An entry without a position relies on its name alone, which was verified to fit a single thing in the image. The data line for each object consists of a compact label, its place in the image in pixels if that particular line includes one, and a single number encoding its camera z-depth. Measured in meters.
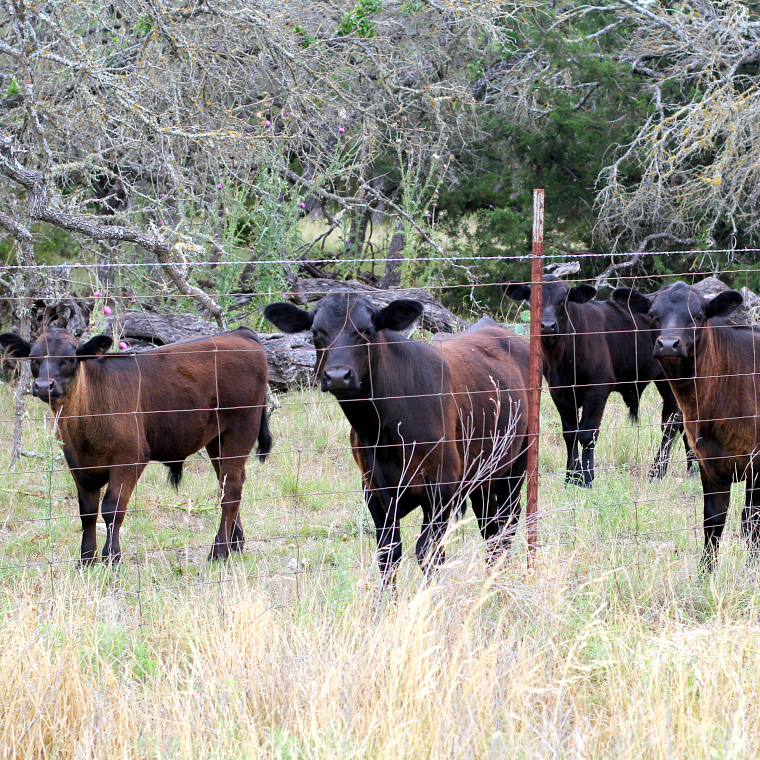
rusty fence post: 8.38
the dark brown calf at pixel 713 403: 9.51
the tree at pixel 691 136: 20.92
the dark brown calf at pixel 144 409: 10.41
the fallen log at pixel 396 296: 20.06
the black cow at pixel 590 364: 14.98
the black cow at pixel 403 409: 8.41
